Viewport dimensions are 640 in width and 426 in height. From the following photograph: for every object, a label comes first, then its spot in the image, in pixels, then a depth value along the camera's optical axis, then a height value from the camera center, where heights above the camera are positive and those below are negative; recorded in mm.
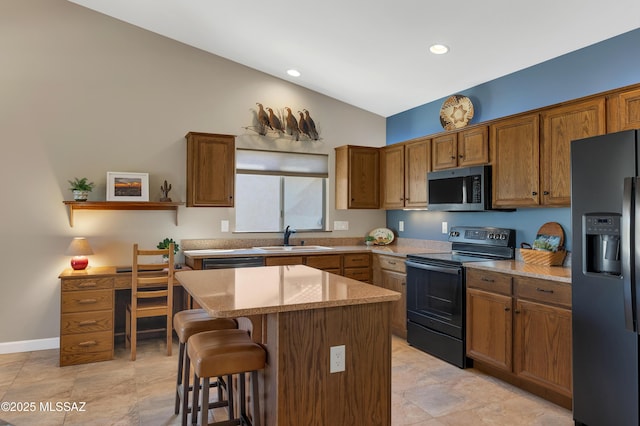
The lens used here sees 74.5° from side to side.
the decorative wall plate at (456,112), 4250 +1121
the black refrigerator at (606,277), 2197 -307
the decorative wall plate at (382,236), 5371 -208
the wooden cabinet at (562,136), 2852 +610
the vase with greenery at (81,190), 3955 +259
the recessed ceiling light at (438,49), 3578 +1480
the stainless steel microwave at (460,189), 3705 +296
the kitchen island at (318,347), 1844 -589
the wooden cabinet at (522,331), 2744 -789
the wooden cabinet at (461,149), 3746 +680
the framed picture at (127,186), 4141 +313
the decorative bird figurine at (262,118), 4906 +1177
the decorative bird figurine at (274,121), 4941 +1149
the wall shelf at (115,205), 3988 +125
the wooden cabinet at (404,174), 4461 +526
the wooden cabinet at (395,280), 4262 -641
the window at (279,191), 4957 +349
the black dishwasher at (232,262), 4129 -434
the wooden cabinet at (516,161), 3273 +492
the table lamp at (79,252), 3901 -322
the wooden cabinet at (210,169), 4383 +517
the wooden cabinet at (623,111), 2598 +707
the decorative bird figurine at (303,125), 5133 +1148
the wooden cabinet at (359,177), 5086 +516
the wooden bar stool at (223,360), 1915 -651
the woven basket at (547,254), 3213 -251
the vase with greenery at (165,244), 4324 -271
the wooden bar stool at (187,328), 2375 -656
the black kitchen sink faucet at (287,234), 4988 -178
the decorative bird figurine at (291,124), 5078 +1148
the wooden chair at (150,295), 3721 -689
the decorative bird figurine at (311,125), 5164 +1158
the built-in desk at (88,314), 3607 -847
